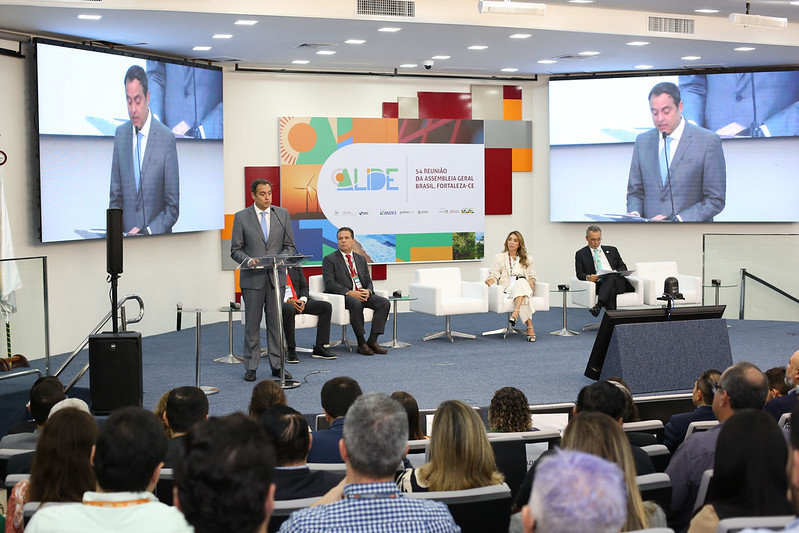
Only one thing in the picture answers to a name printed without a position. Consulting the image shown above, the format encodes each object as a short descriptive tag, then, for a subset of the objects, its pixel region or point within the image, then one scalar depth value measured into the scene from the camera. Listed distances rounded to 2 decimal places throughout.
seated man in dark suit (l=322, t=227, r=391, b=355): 9.44
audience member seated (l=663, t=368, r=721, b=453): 4.21
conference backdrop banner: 11.84
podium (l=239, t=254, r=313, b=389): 7.26
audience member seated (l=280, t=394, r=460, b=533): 2.23
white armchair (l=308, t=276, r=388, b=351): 9.40
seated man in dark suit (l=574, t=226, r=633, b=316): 10.66
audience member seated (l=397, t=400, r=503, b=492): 3.09
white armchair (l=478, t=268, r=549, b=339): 10.27
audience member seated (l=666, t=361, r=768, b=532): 3.29
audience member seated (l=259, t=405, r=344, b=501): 3.05
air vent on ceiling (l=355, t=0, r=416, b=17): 8.51
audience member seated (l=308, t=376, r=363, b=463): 4.23
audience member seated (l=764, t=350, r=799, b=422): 4.38
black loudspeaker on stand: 6.42
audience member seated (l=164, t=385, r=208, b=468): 3.92
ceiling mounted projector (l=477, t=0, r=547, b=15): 7.91
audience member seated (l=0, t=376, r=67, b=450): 4.47
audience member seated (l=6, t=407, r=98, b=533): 2.84
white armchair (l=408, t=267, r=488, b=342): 10.06
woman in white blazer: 10.27
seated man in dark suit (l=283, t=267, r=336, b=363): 9.16
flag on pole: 6.14
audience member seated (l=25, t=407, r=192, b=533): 2.18
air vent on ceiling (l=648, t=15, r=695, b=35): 9.72
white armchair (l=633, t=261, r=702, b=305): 10.86
